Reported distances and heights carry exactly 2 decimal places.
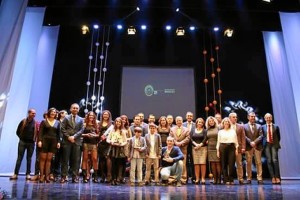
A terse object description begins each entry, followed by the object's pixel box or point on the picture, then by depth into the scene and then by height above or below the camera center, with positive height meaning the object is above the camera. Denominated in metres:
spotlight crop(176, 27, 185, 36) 7.48 +3.70
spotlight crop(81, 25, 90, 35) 7.61 +3.84
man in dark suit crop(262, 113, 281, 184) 5.16 +0.65
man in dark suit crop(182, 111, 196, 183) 5.31 +0.48
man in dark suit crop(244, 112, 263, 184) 5.29 +0.67
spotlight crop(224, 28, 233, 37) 7.66 +3.83
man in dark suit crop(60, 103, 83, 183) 4.70 +0.62
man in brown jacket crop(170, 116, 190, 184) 5.00 +0.73
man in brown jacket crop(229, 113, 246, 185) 5.15 +0.67
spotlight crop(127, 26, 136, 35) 7.55 +3.78
